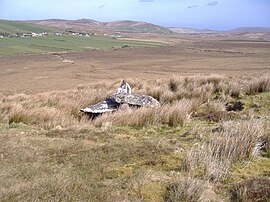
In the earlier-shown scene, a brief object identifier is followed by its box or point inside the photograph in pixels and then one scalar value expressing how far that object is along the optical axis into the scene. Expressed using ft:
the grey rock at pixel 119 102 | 35.27
